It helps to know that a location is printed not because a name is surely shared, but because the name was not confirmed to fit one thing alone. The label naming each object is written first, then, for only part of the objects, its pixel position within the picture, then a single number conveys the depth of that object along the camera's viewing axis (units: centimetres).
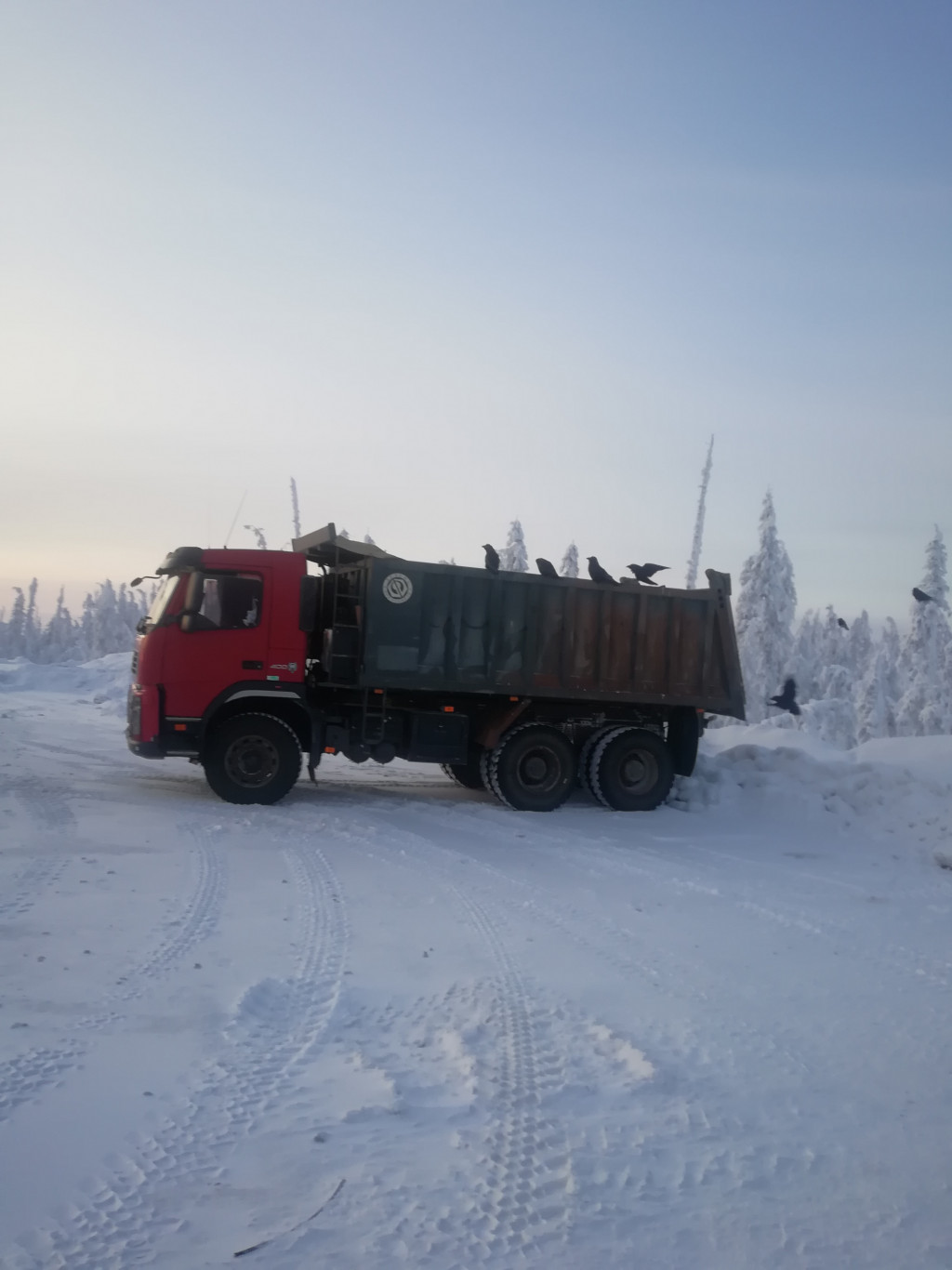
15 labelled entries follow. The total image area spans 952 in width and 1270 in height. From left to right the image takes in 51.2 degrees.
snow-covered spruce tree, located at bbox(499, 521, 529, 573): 4125
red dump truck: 1171
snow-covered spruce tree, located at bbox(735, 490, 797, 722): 3659
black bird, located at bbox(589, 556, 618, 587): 1294
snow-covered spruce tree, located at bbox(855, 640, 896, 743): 4741
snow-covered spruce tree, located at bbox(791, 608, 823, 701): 4066
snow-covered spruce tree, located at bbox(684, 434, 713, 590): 3397
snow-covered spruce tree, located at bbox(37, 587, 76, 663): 9831
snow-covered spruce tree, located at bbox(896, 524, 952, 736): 3691
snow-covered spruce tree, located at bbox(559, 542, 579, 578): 4772
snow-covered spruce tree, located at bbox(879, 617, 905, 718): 5095
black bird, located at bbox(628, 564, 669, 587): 1323
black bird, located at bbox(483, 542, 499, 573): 1247
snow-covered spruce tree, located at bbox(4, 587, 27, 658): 10131
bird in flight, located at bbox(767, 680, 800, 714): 1685
